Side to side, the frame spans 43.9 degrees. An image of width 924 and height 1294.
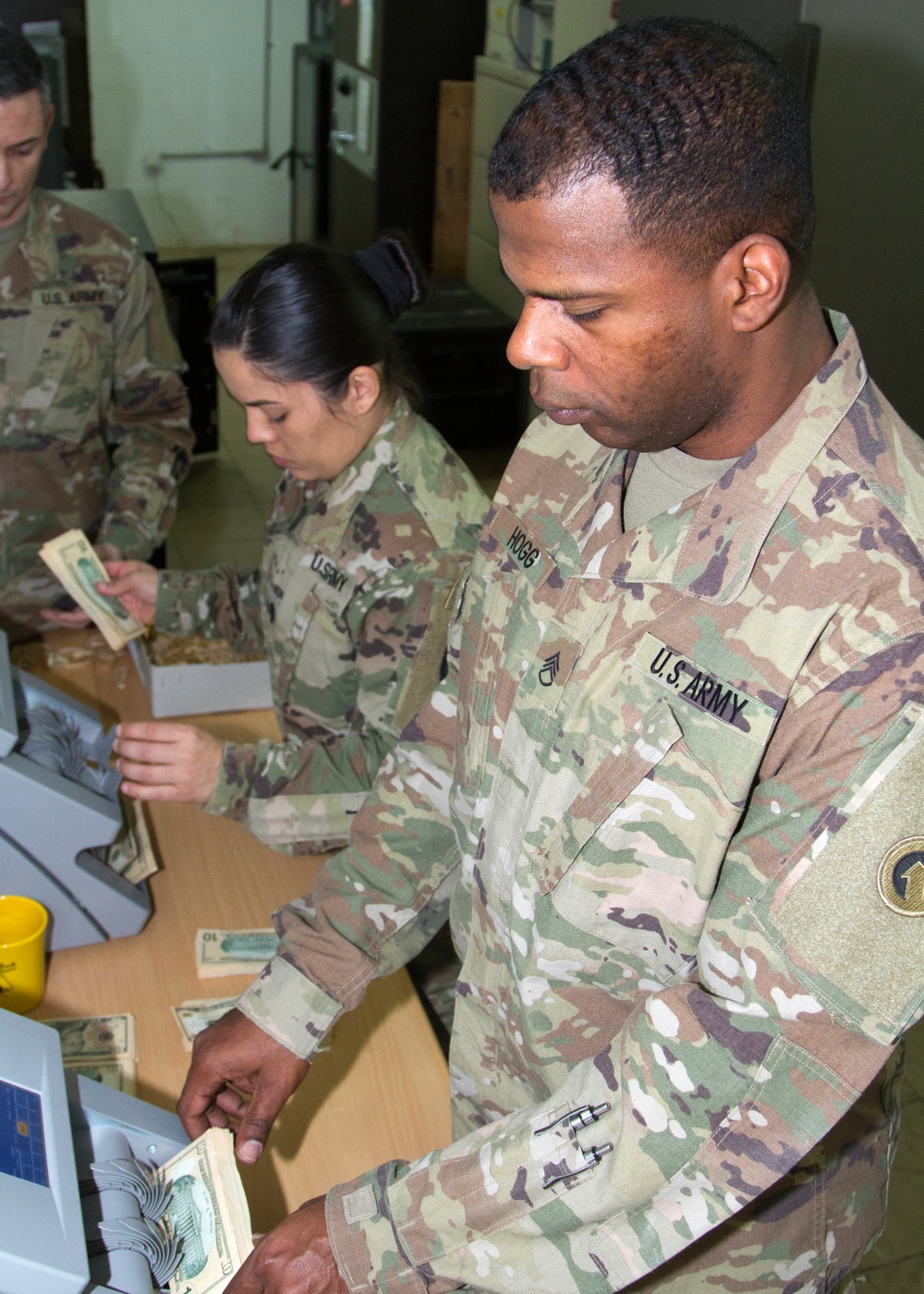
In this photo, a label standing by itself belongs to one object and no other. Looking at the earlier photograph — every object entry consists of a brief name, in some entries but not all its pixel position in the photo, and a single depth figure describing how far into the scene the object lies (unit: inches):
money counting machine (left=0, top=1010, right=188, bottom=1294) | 35.7
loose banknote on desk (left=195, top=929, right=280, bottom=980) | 60.4
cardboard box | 79.4
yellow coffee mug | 54.1
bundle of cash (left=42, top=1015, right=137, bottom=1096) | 53.4
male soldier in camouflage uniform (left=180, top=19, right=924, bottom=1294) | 32.1
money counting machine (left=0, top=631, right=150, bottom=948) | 56.8
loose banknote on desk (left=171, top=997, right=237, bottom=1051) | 56.2
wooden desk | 52.4
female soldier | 65.2
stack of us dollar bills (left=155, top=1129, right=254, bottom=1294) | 42.1
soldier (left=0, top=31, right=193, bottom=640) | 92.1
